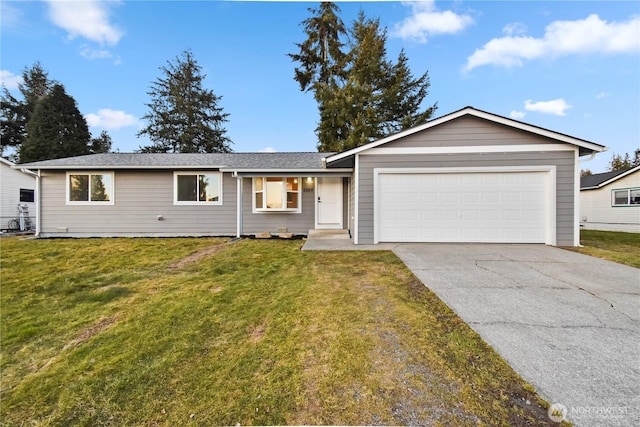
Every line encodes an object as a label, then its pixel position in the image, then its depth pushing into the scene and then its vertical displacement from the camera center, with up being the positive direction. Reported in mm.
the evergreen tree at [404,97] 18828 +8258
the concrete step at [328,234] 8795 -788
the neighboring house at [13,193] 12898 +926
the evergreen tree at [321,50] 19892 +12437
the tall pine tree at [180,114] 24281 +9030
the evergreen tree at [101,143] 26844 +7153
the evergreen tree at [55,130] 22875 +7300
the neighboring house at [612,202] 12578 +506
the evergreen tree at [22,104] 26158 +10713
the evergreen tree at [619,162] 29391 +5628
